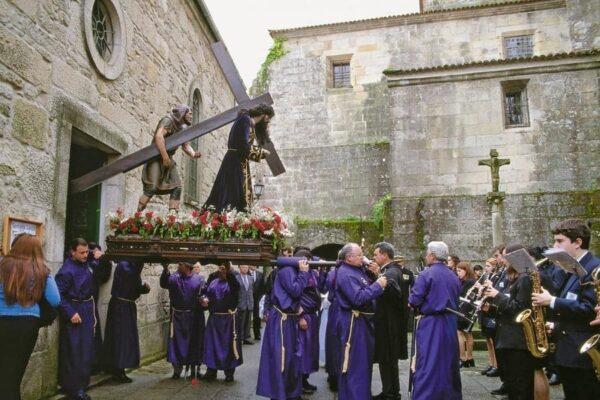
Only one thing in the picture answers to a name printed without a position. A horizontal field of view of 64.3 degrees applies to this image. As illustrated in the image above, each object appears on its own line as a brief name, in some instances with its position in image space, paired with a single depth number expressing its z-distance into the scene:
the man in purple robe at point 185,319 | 7.76
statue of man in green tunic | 6.29
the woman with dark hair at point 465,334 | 9.01
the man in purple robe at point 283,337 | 5.99
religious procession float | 5.06
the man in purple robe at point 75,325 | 5.96
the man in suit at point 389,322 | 6.54
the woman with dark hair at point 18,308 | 4.20
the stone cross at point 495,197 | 12.77
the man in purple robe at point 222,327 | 7.61
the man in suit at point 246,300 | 10.98
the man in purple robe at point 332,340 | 6.48
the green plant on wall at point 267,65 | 21.19
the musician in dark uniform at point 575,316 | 4.11
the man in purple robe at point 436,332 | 5.53
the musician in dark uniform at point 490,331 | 7.64
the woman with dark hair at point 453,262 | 9.57
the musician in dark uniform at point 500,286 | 6.13
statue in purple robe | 5.73
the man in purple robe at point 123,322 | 7.32
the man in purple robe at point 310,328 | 7.25
